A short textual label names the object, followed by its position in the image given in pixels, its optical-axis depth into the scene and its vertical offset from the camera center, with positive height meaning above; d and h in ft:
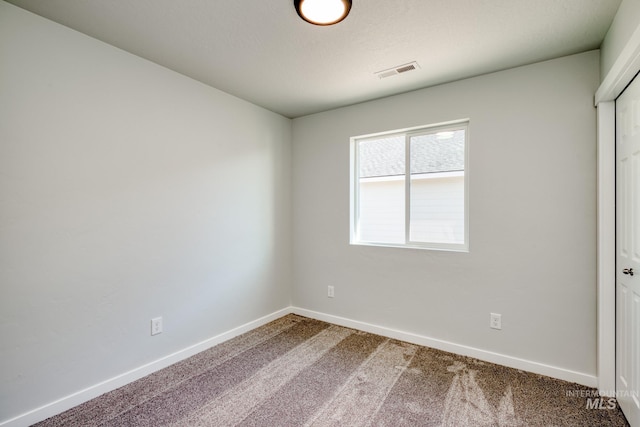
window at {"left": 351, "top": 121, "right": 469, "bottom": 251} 9.15 +0.88
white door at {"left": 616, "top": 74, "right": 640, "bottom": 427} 5.51 -0.75
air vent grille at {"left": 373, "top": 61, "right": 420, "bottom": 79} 7.93 +3.99
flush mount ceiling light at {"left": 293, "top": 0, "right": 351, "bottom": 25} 5.29 +3.76
